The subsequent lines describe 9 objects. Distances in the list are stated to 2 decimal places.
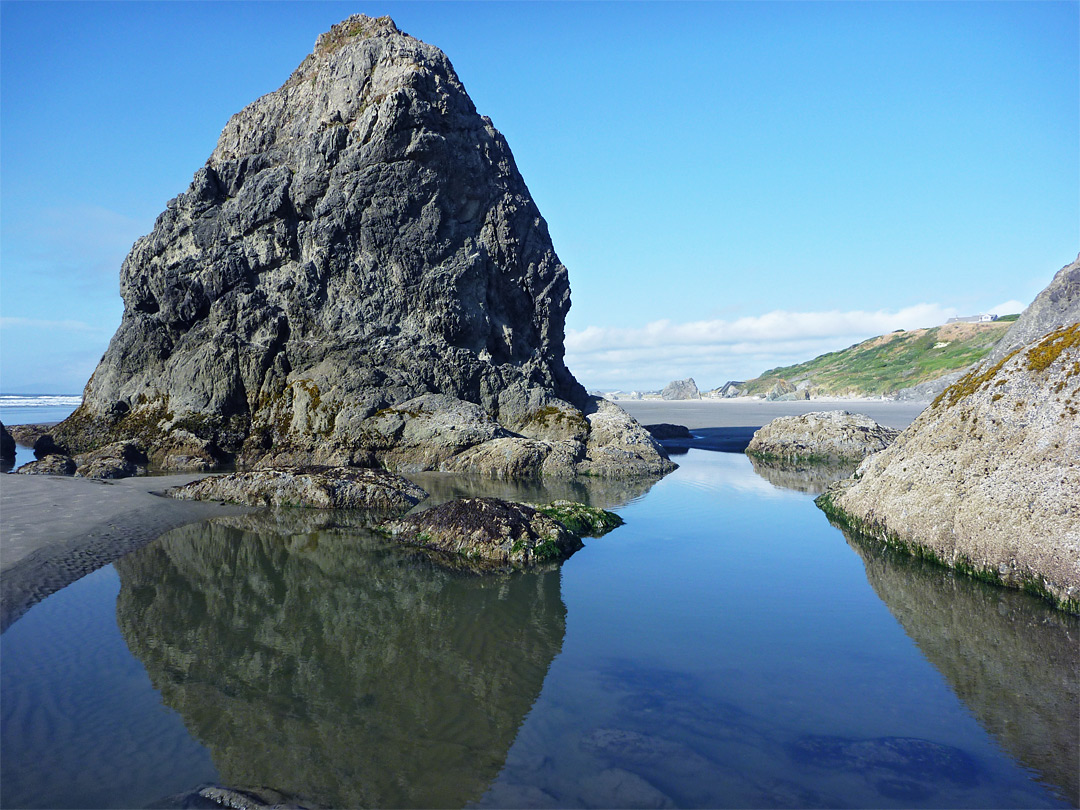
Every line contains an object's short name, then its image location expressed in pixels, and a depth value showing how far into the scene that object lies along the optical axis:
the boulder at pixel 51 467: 24.58
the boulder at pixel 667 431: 48.28
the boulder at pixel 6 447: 29.66
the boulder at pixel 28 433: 38.65
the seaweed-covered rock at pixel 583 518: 16.20
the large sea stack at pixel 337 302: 31.81
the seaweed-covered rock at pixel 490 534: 13.55
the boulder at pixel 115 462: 24.47
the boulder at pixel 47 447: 31.62
